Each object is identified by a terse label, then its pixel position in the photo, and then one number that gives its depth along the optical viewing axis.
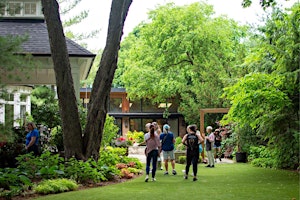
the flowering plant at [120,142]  22.98
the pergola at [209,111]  23.09
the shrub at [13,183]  10.29
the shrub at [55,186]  10.70
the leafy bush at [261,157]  18.97
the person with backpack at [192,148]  13.62
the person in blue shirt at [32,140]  14.01
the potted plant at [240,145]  22.84
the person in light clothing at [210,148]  19.11
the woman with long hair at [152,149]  13.38
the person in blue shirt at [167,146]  15.62
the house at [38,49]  17.28
